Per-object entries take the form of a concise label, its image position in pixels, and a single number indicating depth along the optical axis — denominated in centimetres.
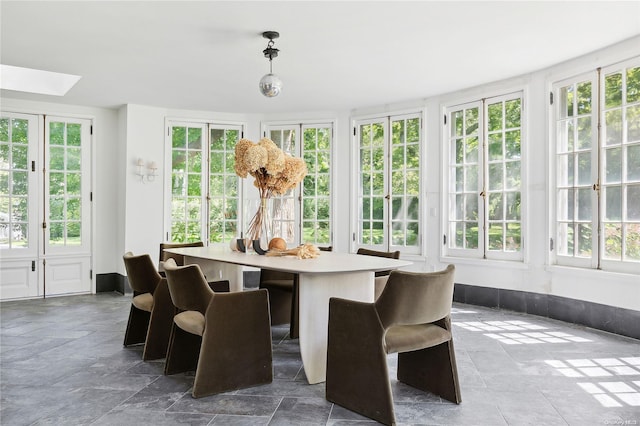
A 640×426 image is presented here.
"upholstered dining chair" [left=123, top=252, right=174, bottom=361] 350
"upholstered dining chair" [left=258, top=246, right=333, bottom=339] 444
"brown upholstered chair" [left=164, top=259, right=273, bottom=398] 277
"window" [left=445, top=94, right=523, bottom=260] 525
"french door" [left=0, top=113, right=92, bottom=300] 602
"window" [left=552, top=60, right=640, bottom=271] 413
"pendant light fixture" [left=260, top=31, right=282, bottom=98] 378
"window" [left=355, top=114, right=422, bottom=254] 621
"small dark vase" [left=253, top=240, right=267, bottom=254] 372
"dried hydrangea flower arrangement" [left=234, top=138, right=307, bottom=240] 352
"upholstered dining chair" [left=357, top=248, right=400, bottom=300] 328
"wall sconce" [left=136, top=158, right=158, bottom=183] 641
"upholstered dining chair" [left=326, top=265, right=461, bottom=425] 238
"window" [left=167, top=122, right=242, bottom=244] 678
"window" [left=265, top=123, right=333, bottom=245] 690
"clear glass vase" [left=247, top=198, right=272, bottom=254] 376
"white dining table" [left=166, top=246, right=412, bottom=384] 289
